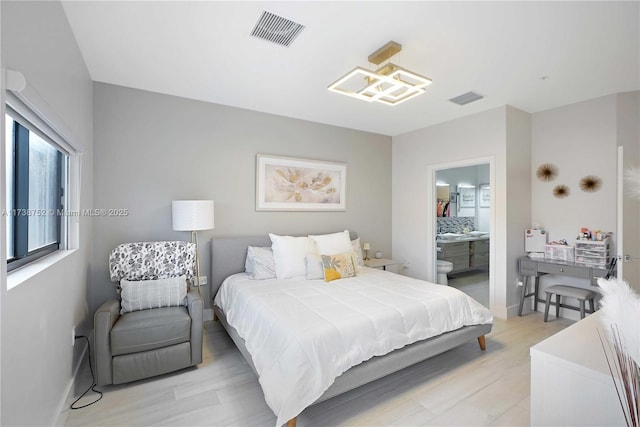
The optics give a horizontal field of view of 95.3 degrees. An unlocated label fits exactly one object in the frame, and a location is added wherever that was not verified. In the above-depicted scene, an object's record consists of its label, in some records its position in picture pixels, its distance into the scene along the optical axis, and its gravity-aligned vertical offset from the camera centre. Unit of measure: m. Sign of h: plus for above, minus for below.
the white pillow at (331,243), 3.63 -0.39
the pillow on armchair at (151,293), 2.50 -0.72
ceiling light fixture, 2.26 +1.08
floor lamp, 3.02 -0.03
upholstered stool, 3.26 -0.93
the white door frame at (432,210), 4.25 +0.05
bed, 1.74 -0.89
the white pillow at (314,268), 3.29 -0.63
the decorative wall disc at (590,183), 3.43 +0.36
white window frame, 1.14 +0.46
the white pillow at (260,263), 3.29 -0.59
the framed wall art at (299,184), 3.90 +0.40
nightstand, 4.27 -0.75
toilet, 4.65 -0.89
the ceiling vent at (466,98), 3.30 +1.35
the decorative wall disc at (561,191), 3.68 +0.29
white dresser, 1.12 -0.70
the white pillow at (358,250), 4.03 -0.53
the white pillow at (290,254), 3.30 -0.48
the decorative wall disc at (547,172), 3.78 +0.55
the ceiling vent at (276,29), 2.04 +1.34
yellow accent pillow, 3.21 -0.60
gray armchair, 2.16 -0.96
